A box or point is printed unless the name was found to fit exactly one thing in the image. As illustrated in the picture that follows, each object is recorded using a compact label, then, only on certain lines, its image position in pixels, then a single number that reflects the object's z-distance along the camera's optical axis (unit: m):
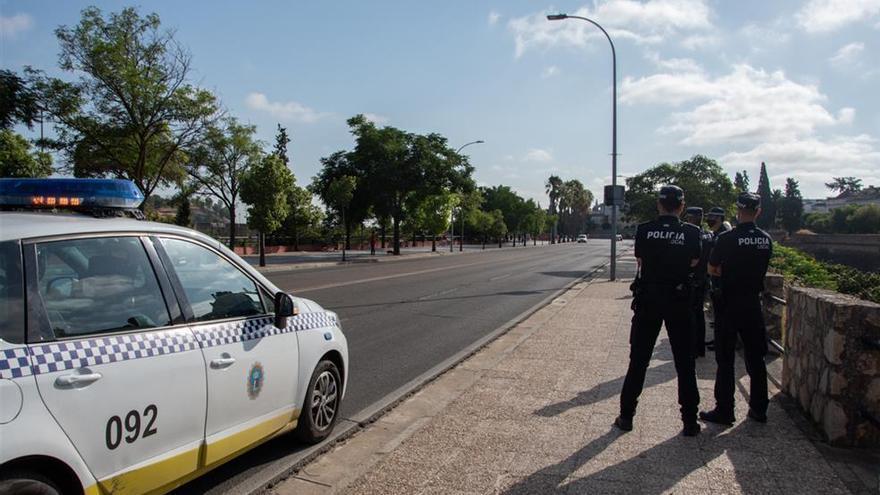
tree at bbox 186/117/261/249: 34.88
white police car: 2.45
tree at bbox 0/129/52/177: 25.41
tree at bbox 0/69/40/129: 19.25
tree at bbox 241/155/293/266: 29.19
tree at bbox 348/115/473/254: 43.44
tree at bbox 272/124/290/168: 76.04
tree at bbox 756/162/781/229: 116.32
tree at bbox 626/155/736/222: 29.20
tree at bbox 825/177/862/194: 148.84
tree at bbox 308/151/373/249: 45.41
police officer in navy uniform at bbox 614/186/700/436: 4.67
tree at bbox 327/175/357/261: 38.53
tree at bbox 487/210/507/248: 82.56
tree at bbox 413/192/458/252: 53.69
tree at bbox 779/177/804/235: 112.94
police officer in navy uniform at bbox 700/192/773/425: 4.97
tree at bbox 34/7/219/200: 22.91
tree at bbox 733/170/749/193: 110.57
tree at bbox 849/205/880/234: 70.31
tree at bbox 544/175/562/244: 130.50
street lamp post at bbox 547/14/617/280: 21.44
